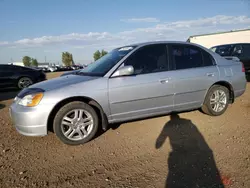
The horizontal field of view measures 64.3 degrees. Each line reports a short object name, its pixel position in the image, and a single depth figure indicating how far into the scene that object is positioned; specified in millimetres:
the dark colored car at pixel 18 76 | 9008
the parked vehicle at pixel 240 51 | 8623
